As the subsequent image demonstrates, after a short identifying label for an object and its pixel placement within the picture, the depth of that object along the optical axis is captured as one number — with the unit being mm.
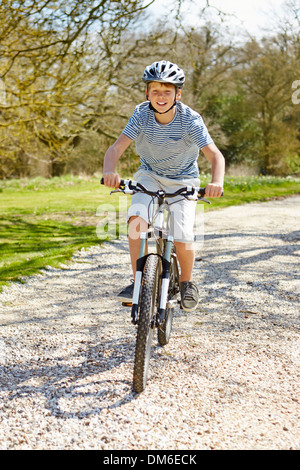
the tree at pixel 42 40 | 7070
